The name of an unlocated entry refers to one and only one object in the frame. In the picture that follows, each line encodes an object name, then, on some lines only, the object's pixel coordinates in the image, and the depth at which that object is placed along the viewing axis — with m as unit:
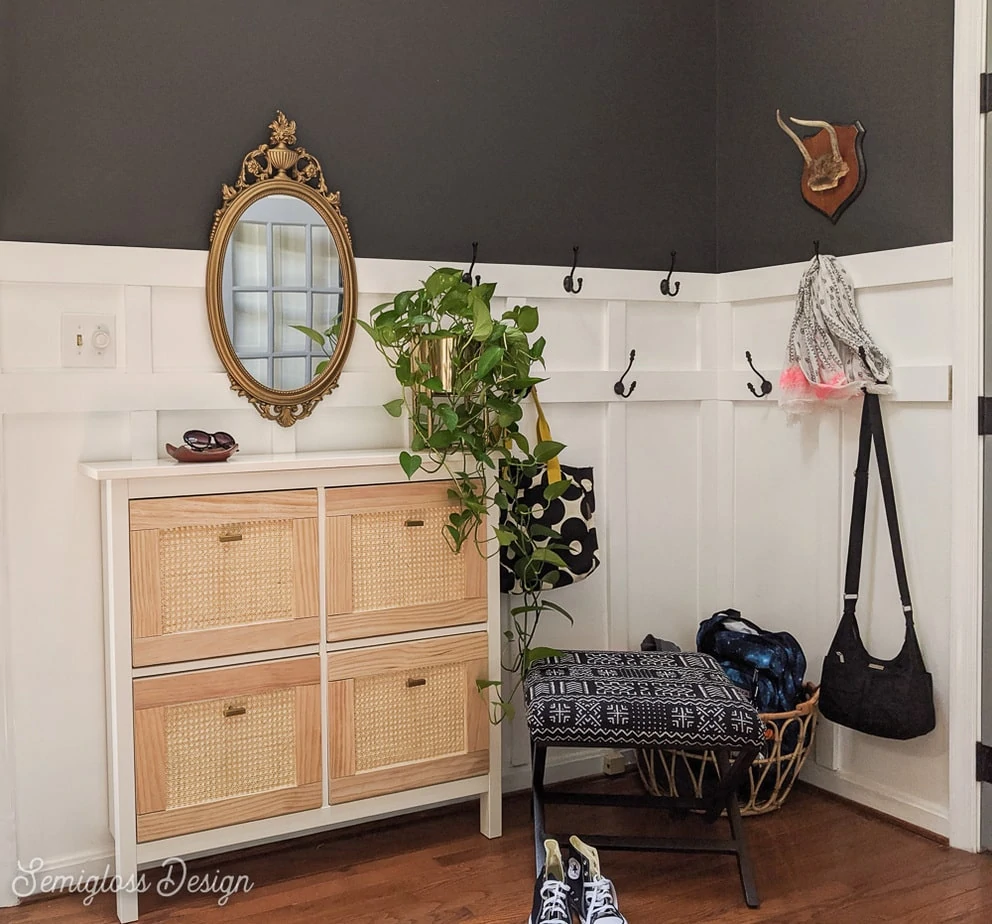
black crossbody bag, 2.64
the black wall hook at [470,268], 2.92
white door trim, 2.57
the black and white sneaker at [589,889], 2.16
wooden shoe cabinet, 2.32
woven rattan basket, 2.83
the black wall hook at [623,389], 3.17
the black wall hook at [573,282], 3.08
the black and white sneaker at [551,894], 2.15
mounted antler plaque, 2.86
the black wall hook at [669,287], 3.26
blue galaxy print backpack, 2.88
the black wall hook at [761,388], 3.18
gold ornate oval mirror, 2.61
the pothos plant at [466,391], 2.57
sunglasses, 2.42
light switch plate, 2.46
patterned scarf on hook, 2.79
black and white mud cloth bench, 2.38
